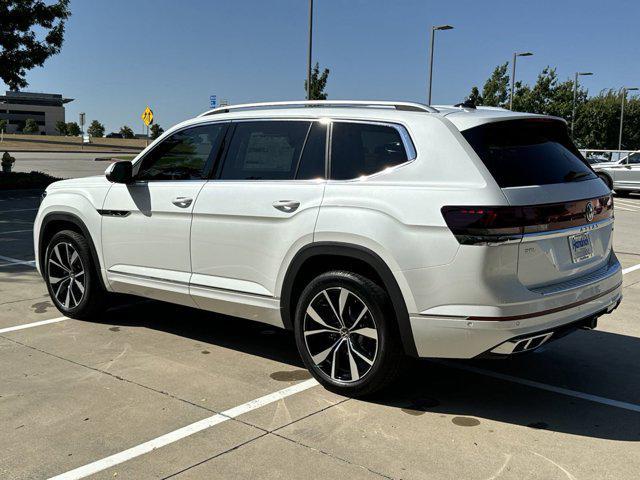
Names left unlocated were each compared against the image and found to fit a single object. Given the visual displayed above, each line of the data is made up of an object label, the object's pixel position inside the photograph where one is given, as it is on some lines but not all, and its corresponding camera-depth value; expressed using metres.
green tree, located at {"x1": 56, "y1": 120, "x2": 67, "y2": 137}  104.12
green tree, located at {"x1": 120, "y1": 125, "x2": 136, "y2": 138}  96.31
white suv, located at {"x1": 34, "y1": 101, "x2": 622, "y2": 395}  3.71
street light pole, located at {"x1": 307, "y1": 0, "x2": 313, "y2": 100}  23.70
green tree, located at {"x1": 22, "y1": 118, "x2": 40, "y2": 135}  101.31
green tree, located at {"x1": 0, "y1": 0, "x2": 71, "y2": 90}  19.20
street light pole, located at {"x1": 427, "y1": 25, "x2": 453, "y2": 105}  31.66
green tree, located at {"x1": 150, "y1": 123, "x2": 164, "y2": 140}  65.81
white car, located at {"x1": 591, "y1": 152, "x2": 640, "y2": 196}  23.64
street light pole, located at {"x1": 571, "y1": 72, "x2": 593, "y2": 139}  46.71
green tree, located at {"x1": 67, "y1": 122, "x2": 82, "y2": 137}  102.25
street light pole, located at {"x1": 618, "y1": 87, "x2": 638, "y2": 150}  49.09
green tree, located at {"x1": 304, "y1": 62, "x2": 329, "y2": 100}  37.03
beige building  132.88
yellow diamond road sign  41.25
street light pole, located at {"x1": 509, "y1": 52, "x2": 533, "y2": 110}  39.25
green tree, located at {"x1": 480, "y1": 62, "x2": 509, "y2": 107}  49.00
